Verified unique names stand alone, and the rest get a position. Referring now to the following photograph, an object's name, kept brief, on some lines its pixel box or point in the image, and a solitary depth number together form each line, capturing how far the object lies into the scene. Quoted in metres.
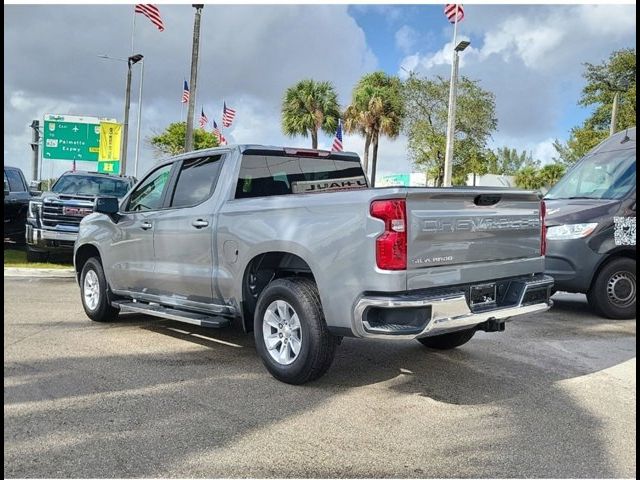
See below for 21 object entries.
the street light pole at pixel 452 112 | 19.75
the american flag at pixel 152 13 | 21.92
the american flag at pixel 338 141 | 26.92
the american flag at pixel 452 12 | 20.81
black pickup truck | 11.59
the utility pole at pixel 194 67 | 16.36
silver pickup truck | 4.10
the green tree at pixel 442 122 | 31.81
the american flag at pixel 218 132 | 39.38
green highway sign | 33.50
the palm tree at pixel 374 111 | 37.88
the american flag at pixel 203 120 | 44.66
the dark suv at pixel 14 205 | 13.81
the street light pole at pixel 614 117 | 23.05
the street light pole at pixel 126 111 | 26.36
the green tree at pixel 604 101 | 33.33
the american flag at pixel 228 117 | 36.50
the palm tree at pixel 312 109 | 38.41
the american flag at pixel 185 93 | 37.51
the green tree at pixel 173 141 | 51.94
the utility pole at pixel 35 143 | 30.64
